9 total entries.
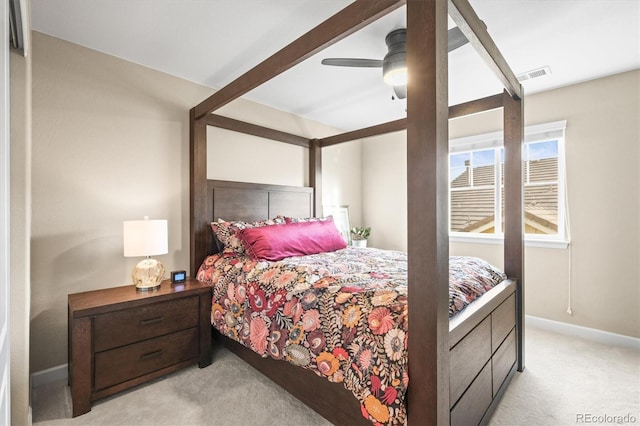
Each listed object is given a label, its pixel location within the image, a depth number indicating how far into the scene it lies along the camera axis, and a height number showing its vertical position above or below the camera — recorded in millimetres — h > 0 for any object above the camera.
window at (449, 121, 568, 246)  3227 +319
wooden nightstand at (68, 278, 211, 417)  1849 -832
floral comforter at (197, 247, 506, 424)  1316 -541
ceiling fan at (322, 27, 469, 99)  2082 +1068
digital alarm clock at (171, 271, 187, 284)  2504 -523
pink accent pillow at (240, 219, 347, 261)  2531 -242
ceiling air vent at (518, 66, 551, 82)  2712 +1281
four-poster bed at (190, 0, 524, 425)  1181 -161
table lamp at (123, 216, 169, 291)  2170 -236
